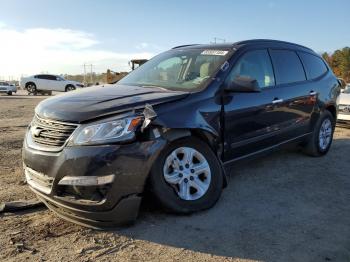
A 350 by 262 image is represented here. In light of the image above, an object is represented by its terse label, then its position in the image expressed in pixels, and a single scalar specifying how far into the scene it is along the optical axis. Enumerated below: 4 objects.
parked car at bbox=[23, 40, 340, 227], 3.39
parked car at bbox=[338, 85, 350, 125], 9.75
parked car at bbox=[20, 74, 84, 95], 32.56
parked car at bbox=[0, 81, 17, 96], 33.66
